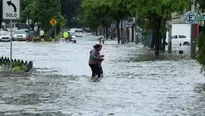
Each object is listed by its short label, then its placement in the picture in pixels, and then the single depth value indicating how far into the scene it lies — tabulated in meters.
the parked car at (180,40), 61.62
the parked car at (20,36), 77.00
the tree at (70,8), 135.50
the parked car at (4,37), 72.20
